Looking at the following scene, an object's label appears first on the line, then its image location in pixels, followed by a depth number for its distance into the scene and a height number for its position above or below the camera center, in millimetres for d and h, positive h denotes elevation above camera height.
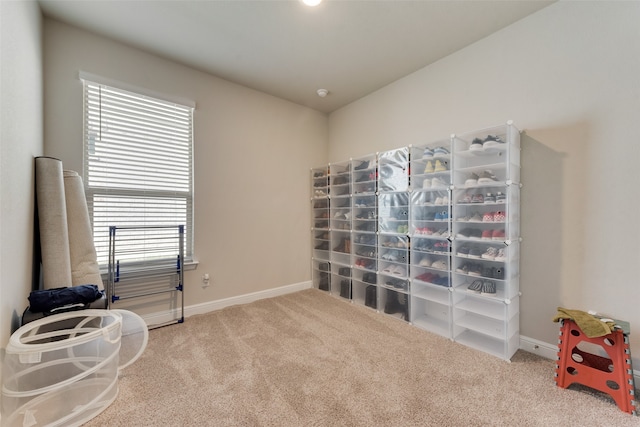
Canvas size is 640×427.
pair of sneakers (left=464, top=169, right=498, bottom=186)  2113 +286
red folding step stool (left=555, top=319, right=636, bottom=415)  1455 -940
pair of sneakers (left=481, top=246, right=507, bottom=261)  2014 -332
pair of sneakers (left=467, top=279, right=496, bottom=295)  2102 -613
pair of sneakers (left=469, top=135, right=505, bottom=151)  2058 +559
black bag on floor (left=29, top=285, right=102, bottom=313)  1536 -524
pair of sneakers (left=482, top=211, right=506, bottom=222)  2021 -35
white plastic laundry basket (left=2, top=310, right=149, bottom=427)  1254 -838
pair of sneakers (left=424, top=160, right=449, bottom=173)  2393 +434
